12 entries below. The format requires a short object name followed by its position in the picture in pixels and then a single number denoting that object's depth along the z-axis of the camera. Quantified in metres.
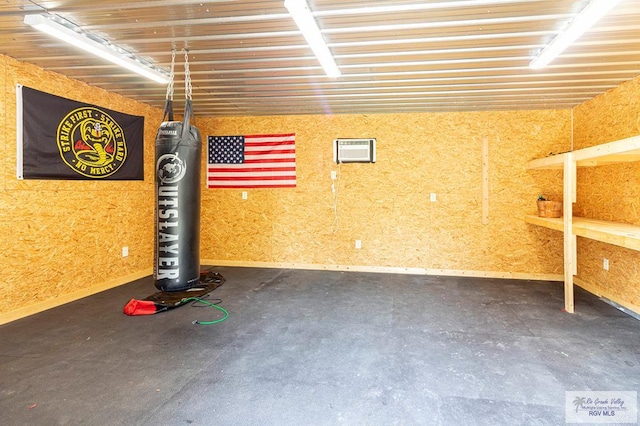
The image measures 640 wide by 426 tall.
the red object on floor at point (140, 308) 3.98
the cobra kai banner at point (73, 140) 3.94
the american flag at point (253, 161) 6.47
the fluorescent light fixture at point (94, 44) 2.85
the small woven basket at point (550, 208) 5.08
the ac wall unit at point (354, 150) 6.18
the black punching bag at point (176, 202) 3.51
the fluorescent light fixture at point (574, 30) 2.45
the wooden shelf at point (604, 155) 3.06
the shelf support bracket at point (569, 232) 4.03
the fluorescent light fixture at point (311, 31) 2.45
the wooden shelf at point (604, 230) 3.17
